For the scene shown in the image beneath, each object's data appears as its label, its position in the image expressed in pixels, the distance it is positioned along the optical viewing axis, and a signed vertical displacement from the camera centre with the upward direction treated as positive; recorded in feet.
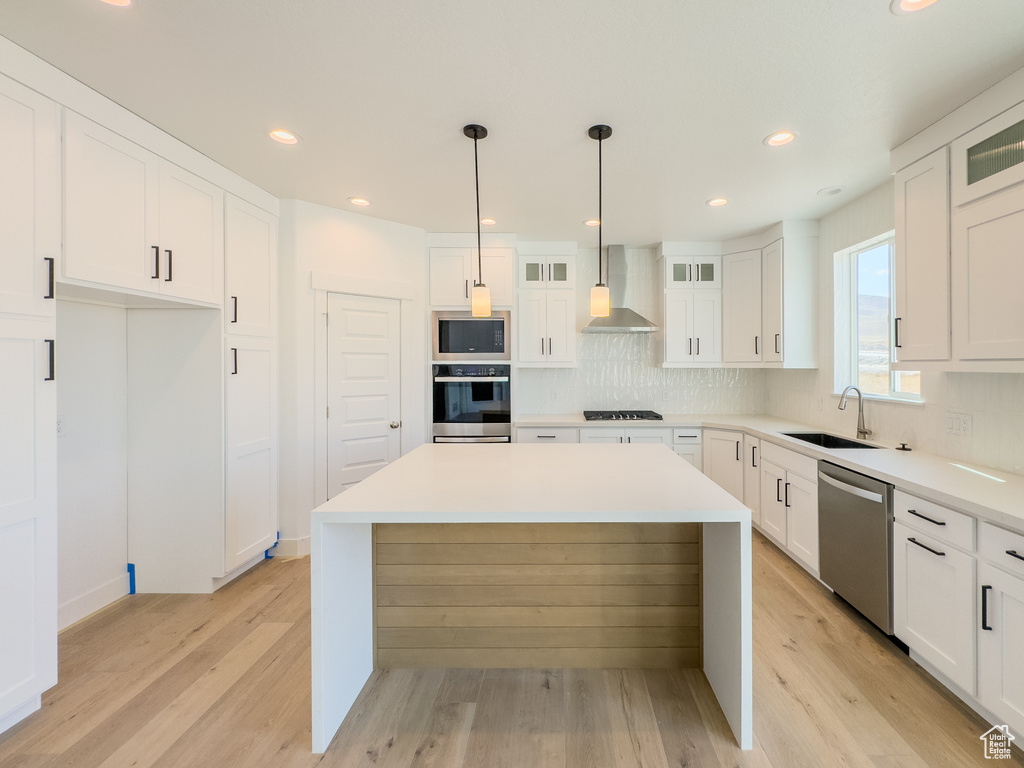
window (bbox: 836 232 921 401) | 9.96 +1.33
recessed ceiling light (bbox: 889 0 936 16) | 4.93 +3.95
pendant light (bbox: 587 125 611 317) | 7.62 +1.45
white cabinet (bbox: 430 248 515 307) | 13.33 +2.99
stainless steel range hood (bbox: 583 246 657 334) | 13.73 +2.03
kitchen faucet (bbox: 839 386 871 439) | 10.07 -0.93
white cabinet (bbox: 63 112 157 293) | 6.50 +2.60
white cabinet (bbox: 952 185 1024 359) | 6.06 +1.42
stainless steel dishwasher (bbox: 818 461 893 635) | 7.16 -2.60
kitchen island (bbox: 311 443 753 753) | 5.03 -1.43
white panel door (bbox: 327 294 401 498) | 11.58 -0.11
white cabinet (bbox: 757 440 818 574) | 9.34 -2.55
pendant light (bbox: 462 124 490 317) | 7.75 +1.42
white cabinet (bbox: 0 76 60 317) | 5.64 +2.29
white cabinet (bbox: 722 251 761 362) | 13.30 +2.18
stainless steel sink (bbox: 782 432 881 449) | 10.06 -1.31
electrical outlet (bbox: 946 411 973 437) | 7.97 -0.71
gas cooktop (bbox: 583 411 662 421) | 14.01 -0.99
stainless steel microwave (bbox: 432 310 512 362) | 13.37 +1.28
